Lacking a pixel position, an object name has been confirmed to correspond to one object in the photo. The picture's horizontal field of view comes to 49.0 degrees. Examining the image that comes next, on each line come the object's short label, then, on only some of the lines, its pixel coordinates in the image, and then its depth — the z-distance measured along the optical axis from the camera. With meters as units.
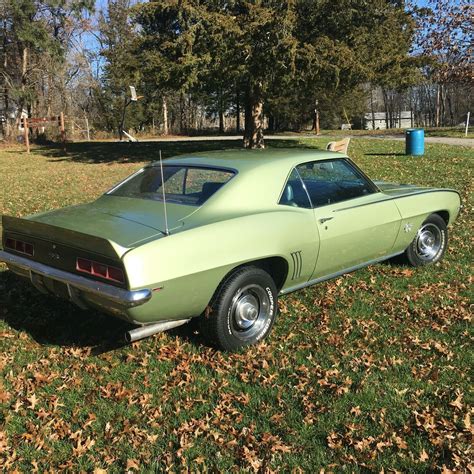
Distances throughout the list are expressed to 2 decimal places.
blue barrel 17.09
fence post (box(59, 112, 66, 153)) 23.79
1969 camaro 3.41
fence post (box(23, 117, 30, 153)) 25.50
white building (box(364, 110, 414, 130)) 51.69
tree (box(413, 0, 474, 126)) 19.55
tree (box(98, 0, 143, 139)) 42.73
